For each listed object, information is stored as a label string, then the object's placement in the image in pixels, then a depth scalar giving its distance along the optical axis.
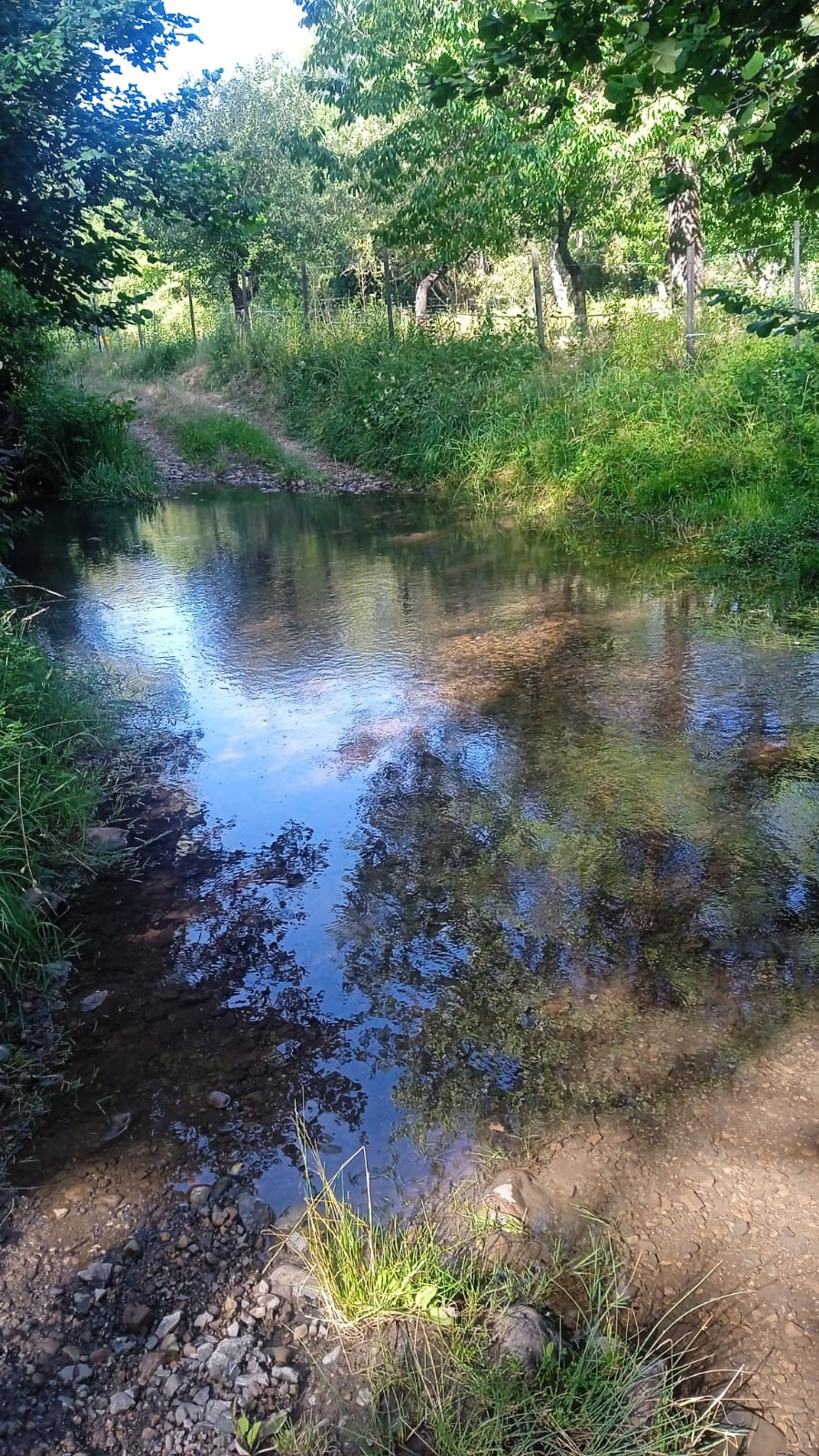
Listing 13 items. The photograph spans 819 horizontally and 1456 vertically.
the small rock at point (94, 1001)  3.40
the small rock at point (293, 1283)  2.30
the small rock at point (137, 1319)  2.24
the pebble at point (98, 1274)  2.37
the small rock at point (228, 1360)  2.11
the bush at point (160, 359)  22.64
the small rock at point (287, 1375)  2.10
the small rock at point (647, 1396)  1.96
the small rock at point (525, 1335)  2.08
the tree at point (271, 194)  23.81
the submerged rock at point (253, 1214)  2.51
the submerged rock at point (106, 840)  4.33
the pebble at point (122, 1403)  2.06
